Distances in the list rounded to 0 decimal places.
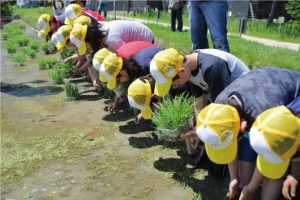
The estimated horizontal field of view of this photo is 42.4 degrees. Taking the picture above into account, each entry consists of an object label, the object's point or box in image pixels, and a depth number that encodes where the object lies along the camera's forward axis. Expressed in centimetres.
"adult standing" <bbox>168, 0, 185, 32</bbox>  848
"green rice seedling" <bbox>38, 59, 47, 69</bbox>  736
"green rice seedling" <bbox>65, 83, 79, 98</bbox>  524
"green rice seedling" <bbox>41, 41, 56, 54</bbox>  886
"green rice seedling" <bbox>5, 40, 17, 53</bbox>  948
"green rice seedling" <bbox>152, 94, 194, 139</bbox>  301
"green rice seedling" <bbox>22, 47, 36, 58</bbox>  870
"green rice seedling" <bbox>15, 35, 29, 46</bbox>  1047
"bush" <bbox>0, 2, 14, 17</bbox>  1905
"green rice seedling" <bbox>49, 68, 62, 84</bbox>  615
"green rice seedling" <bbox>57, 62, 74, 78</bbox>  612
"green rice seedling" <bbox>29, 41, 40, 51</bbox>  938
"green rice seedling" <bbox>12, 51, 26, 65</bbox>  799
